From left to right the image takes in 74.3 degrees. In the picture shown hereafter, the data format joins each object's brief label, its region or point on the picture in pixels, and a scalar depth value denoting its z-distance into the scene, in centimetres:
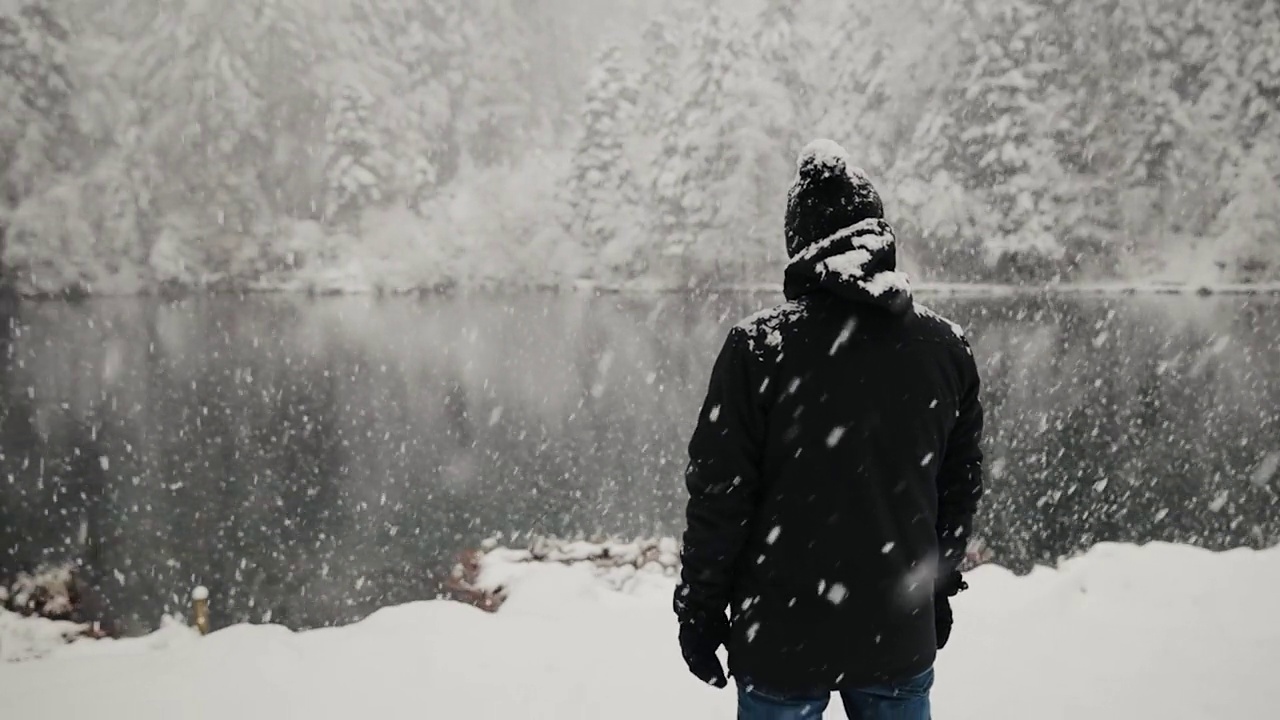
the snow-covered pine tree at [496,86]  4131
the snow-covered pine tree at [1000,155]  2916
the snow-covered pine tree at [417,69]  3922
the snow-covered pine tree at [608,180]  3434
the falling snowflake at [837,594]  154
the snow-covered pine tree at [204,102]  3656
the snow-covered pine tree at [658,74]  3500
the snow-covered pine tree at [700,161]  3206
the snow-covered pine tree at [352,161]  3684
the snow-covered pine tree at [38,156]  3294
